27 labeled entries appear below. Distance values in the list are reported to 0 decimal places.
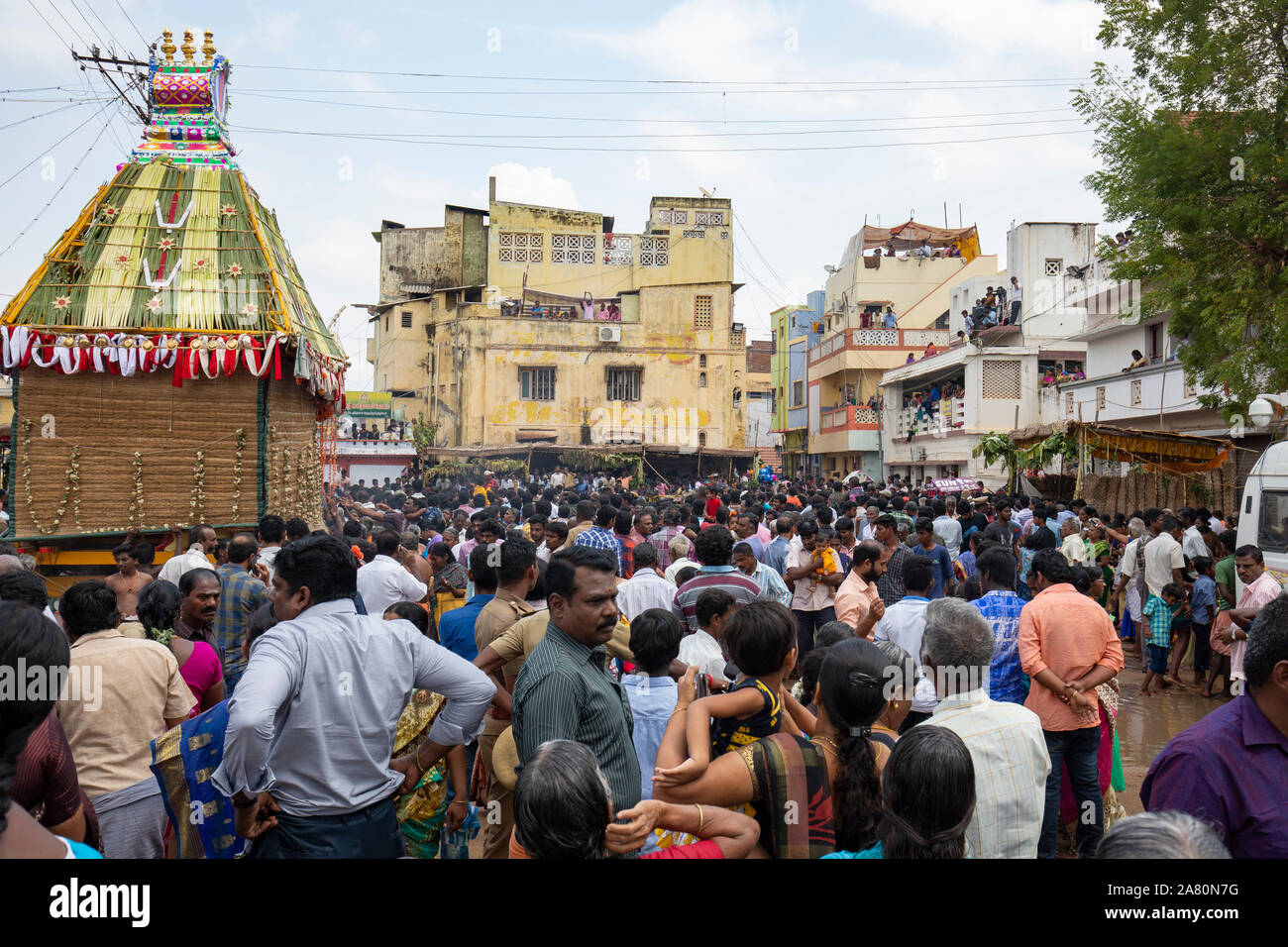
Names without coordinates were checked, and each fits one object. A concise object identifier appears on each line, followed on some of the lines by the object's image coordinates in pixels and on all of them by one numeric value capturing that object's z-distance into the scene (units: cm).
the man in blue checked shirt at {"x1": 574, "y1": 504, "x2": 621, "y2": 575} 834
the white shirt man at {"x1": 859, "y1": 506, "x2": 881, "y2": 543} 1116
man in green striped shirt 302
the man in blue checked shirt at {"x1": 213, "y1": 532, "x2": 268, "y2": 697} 644
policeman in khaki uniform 493
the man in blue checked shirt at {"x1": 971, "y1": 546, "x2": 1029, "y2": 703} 526
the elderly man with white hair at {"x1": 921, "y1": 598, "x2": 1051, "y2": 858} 312
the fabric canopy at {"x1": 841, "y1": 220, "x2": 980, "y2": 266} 4350
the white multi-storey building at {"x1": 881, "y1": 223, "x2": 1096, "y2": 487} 2900
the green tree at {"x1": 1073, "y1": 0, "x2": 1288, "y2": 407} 1152
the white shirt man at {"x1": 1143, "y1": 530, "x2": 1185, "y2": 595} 1000
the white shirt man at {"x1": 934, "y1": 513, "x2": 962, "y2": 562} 1115
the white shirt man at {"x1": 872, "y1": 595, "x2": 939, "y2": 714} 548
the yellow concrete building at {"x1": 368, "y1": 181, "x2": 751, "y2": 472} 3828
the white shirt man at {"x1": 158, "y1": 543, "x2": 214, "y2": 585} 754
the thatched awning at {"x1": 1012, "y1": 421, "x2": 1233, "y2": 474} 1545
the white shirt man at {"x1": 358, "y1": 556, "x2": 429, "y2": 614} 705
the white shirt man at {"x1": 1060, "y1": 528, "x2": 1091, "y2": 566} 1104
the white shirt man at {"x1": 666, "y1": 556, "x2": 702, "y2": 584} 767
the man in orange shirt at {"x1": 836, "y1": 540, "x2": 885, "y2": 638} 635
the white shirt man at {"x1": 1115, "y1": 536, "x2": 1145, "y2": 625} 1084
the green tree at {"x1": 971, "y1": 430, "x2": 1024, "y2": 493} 1873
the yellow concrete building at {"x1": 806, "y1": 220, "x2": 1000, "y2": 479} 3809
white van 953
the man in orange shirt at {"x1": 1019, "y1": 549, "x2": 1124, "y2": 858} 475
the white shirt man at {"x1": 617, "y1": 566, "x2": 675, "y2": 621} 609
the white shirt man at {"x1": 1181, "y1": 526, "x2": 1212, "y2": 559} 1060
